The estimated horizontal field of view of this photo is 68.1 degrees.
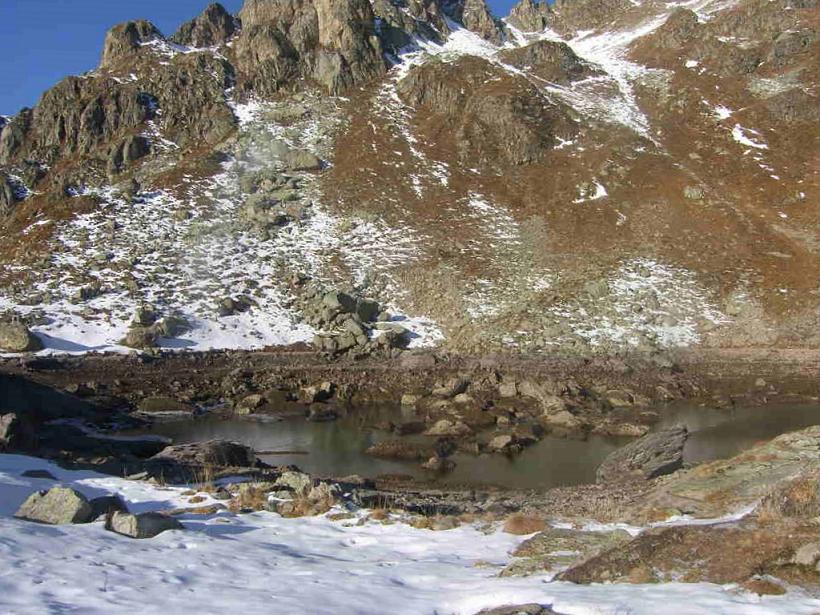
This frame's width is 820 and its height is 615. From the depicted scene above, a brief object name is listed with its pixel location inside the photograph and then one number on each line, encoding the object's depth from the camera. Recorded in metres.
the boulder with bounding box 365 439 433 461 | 27.17
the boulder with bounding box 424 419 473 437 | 30.06
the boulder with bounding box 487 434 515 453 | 27.73
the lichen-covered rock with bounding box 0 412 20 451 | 19.25
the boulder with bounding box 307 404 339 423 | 33.78
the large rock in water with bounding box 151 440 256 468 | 20.30
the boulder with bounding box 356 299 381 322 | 45.22
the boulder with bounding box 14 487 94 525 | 10.81
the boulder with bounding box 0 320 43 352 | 37.69
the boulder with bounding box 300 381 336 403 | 36.44
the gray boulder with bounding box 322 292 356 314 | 44.66
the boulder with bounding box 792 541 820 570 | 7.42
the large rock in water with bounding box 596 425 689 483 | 21.01
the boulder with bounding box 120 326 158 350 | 39.69
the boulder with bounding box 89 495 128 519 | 11.35
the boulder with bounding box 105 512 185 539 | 10.45
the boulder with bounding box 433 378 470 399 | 36.12
